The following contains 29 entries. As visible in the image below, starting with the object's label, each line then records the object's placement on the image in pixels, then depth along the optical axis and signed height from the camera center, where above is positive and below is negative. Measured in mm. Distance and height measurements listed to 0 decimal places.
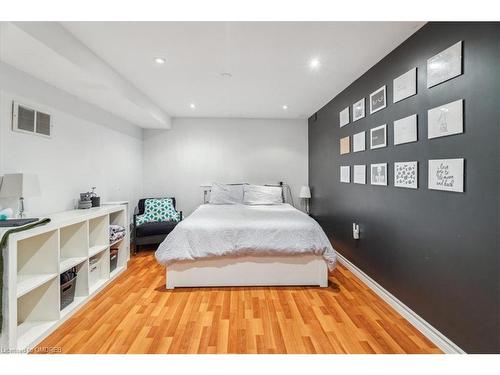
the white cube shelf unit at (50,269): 1521 -692
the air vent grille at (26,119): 2049 +570
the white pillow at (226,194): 4121 -137
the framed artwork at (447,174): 1505 +84
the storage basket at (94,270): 2492 -895
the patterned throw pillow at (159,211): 3984 -432
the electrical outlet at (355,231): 2814 -516
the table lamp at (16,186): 1773 -9
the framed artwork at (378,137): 2279 +491
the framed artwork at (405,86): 1893 +831
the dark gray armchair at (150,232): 3719 -718
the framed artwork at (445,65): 1512 +808
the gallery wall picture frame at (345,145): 3056 +533
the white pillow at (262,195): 4035 -147
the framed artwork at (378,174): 2287 +131
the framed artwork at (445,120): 1505 +446
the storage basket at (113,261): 2846 -924
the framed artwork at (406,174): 1876 +103
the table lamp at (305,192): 4465 -112
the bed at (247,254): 2486 -696
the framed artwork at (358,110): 2689 +883
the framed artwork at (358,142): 2680 +516
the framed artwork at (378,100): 2295 +852
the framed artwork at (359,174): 2684 +144
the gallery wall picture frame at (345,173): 3055 +171
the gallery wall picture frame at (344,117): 3068 +910
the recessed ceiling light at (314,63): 2348 +1226
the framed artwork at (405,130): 1881 +466
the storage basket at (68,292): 2082 -946
